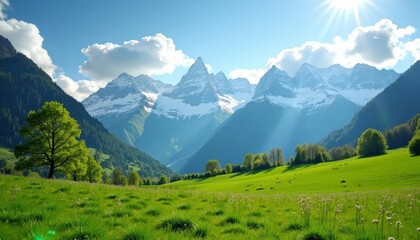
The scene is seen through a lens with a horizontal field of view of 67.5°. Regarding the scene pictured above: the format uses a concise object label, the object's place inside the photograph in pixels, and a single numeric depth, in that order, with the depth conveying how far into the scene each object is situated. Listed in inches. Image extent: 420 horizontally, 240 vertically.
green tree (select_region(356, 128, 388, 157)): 4923.7
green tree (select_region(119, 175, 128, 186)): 4930.6
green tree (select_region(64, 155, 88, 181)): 1973.7
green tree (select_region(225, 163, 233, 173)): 6756.9
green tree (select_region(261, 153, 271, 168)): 6491.1
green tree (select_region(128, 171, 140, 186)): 5221.5
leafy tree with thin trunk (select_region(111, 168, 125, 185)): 4965.6
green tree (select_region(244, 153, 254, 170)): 6724.9
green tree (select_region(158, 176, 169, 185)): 7170.3
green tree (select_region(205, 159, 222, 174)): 6870.6
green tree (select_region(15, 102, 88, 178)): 1843.0
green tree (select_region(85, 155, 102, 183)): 3380.9
